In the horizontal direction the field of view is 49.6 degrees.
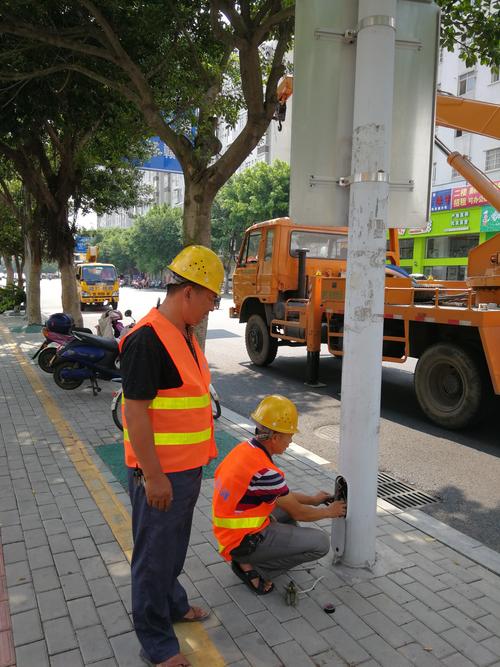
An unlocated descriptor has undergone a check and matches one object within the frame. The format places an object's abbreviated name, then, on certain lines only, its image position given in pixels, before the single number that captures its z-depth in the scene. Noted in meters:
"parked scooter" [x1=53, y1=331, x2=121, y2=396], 7.36
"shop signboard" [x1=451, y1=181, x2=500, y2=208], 23.61
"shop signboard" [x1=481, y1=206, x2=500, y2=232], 22.59
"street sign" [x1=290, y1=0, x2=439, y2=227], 2.92
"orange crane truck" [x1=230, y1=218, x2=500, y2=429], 6.11
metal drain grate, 4.30
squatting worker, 2.73
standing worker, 2.10
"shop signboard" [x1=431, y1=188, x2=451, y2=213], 25.04
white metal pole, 2.79
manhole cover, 6.07
